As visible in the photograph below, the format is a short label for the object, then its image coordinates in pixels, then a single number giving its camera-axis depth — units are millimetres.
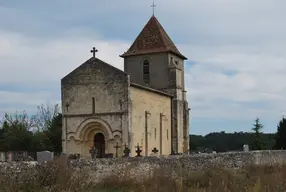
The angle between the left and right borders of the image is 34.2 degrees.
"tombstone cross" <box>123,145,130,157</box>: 29658
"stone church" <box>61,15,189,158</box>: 34156
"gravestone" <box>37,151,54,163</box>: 17350
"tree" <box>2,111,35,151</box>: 50250
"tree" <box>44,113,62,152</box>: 46375
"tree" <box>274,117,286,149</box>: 48403
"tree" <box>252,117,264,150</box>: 48478
